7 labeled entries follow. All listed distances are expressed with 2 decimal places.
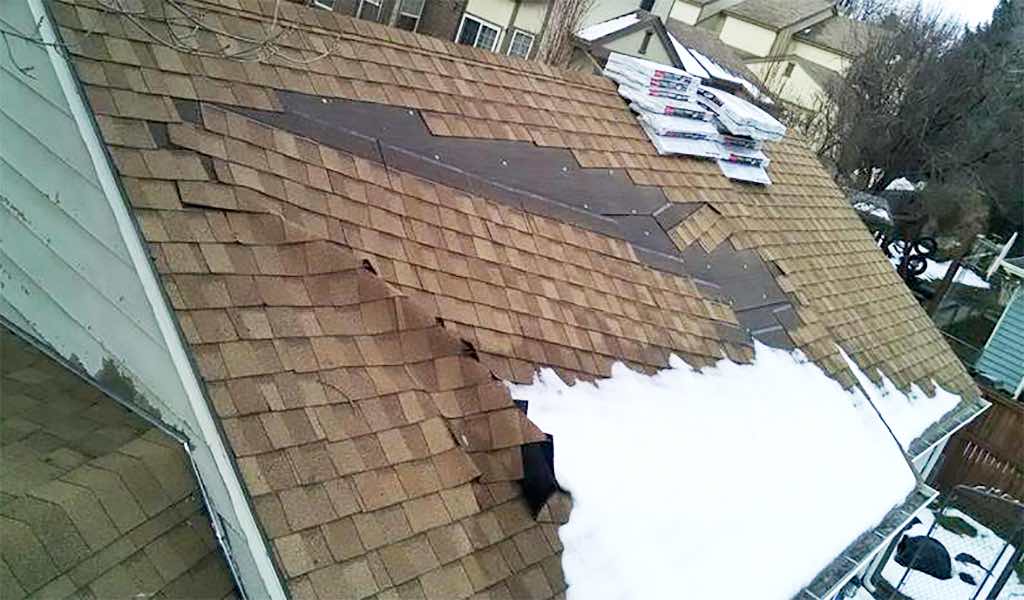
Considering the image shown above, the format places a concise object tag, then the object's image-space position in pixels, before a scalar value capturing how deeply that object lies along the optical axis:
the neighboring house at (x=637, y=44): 16.50
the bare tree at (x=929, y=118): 27.19
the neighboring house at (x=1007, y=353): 19.03
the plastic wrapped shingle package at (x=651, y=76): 8.73
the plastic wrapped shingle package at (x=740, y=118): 9.40
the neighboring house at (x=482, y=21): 22.11
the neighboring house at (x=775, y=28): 43.41
